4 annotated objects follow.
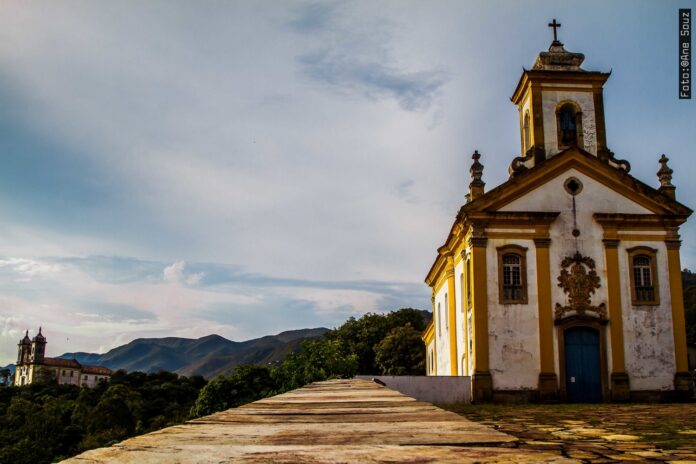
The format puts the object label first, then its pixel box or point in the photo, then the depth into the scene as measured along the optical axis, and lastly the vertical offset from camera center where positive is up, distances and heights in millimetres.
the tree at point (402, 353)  45688 +1005
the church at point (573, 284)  19359 +2541
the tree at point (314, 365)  20156 +37
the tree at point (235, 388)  30250 -1064
